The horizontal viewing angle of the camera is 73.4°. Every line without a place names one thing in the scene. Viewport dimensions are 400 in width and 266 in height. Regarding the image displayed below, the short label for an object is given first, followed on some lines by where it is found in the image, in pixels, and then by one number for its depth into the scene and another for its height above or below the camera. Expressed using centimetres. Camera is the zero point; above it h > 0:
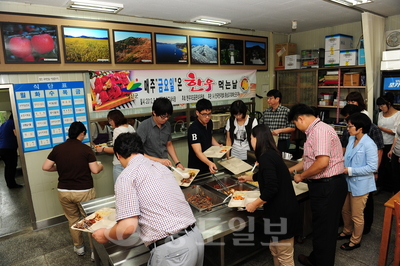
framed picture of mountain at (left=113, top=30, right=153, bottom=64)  398 +74
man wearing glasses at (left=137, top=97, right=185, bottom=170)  269 -41
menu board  342 -15
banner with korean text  395 +13
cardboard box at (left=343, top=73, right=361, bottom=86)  502 +12
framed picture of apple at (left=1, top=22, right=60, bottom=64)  321 +71
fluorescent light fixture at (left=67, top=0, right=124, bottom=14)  327 +115
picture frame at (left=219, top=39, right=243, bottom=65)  518 +77
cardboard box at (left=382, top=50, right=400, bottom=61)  432 +46
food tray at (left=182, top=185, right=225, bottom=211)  239 -95
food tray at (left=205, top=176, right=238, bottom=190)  268 -93
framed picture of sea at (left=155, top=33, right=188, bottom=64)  437 +75
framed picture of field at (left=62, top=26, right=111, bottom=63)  358 +72
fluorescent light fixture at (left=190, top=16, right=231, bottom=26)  435 +119
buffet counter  175 -100
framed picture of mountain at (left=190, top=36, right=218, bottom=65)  479 +76
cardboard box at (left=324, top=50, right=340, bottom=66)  517 +56
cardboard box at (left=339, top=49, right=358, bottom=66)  494 +52
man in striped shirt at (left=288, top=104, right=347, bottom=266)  220 -81
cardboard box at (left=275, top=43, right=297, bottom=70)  593 +82
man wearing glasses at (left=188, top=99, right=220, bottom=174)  295 -51
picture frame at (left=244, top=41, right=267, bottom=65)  559 +78
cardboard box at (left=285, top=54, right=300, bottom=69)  578 +58
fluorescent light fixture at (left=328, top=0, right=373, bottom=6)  370 +115
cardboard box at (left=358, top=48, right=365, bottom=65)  485 +52
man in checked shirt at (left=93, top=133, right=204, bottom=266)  146 -65
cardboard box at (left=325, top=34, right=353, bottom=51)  507 +84
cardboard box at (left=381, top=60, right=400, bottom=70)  432 +31
